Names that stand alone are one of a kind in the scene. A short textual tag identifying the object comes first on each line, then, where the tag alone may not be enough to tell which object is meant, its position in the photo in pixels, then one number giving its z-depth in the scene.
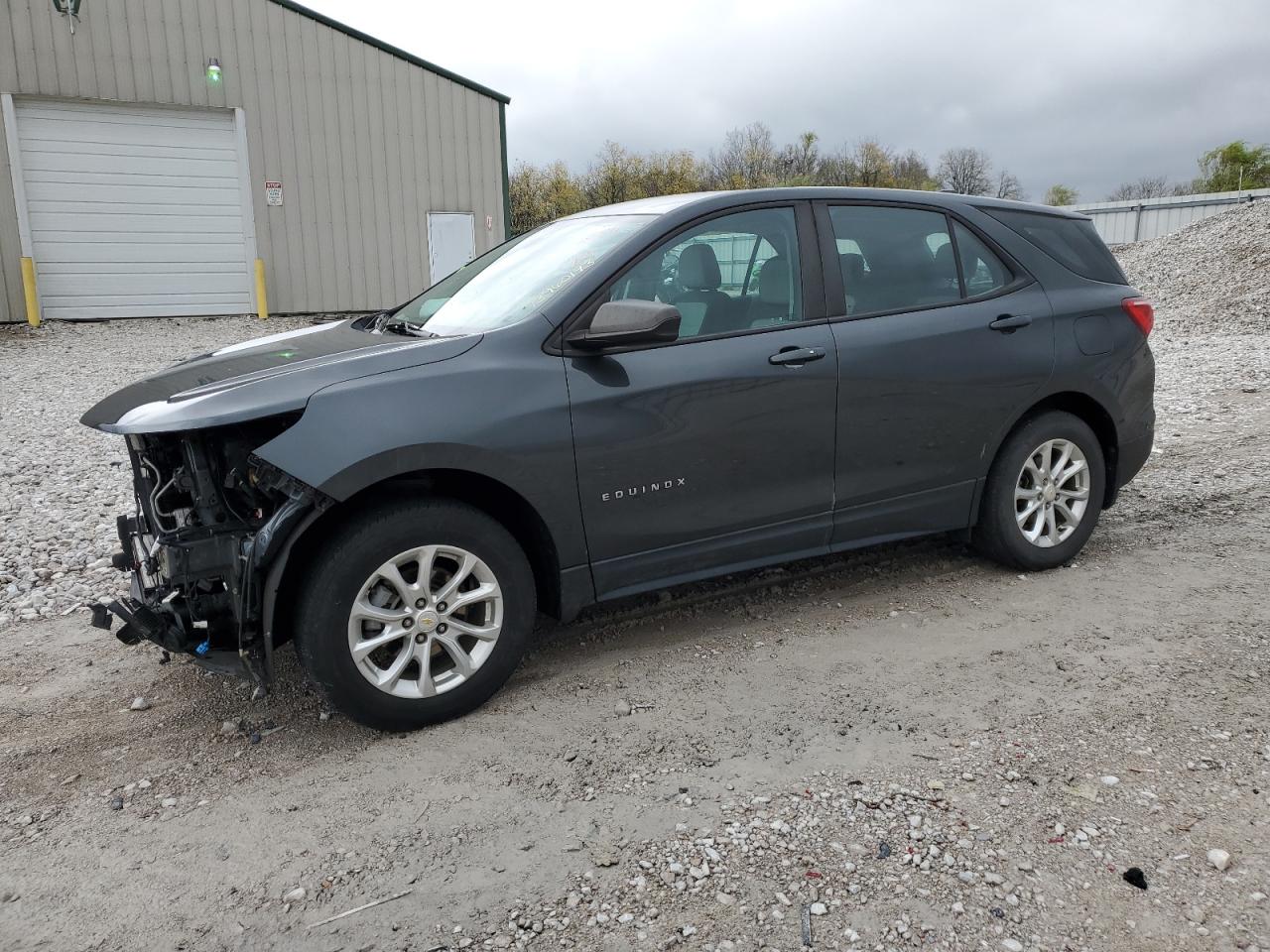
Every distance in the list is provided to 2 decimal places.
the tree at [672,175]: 50.12
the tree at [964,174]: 61.55
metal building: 14.50
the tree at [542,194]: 44.88
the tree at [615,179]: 49.09
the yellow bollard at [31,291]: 14.45
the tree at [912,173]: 57.06
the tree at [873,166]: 58.53
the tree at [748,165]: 56.59
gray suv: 3.12
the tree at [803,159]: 59.00
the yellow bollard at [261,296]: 16.27
